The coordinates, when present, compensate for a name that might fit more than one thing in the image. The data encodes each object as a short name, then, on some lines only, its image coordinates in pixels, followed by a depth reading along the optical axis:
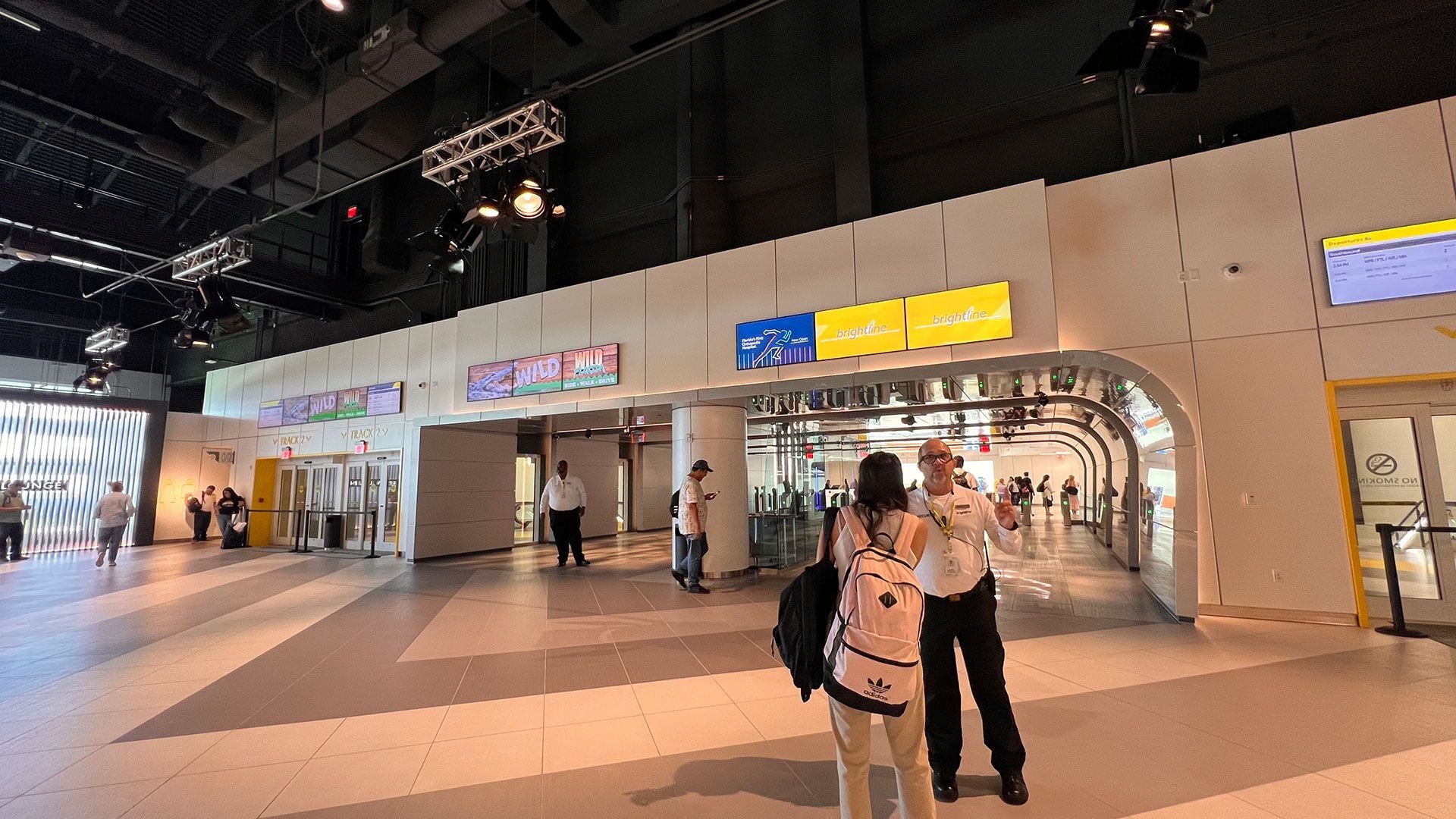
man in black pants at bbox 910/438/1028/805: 2.48
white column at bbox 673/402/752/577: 8.27
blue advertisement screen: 7.61
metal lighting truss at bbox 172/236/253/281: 9.64
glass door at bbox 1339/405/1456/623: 5.11
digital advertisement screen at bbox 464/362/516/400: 10.20
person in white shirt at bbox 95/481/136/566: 10.48
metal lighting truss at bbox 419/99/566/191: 6.71
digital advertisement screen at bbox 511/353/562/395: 9.64
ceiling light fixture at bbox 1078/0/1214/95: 4.96
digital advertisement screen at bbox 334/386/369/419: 12.83
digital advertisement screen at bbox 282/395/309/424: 14.14
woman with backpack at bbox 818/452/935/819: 1.83
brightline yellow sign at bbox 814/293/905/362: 7.05
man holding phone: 7.46
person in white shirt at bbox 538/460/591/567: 9.80
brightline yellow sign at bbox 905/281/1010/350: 6.52
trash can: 13.16
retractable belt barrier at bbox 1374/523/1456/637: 4.82
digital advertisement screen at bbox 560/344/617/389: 9.09
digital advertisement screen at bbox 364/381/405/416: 12.14
